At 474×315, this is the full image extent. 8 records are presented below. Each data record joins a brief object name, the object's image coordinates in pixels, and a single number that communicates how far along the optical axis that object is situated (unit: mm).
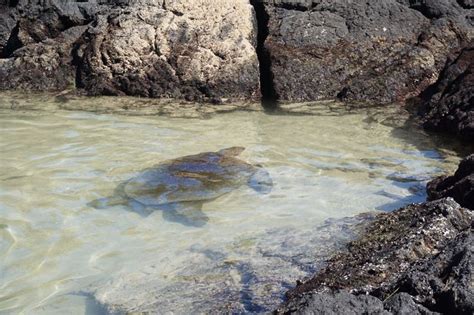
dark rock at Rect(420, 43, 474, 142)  7156
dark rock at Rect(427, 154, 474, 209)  4488
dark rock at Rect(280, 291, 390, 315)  2693
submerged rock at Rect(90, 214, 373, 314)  3588
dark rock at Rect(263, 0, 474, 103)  8656
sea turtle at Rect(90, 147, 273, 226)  5156
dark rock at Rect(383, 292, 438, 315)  2688
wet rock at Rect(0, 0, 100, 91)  9586
